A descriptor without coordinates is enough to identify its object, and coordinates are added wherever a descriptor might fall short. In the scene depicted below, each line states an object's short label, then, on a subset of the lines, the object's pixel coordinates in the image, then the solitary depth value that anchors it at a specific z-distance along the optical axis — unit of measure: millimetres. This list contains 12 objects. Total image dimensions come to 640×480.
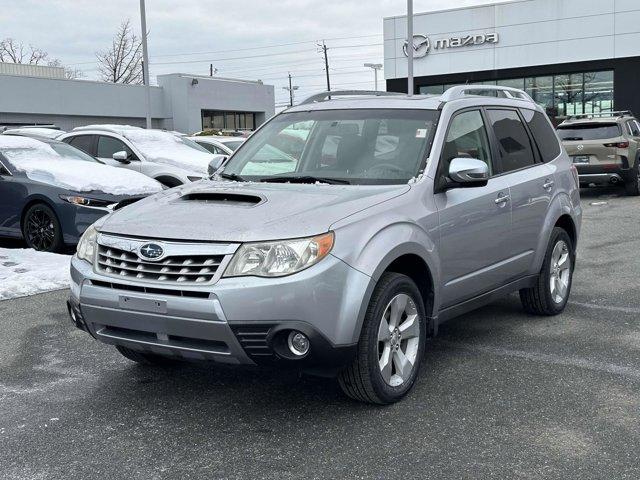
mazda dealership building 32562
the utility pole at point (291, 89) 91025
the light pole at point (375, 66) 45225
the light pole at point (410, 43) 21702
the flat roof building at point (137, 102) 39406
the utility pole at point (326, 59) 78125
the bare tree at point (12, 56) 77500
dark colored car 9500
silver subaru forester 3854
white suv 12484
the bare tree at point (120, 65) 74000
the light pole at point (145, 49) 27328
